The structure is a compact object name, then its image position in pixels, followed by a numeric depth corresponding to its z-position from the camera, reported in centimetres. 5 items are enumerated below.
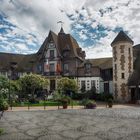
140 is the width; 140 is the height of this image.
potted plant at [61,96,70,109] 1529
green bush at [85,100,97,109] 1522
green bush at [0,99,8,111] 722
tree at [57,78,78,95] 2078
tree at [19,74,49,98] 2053
